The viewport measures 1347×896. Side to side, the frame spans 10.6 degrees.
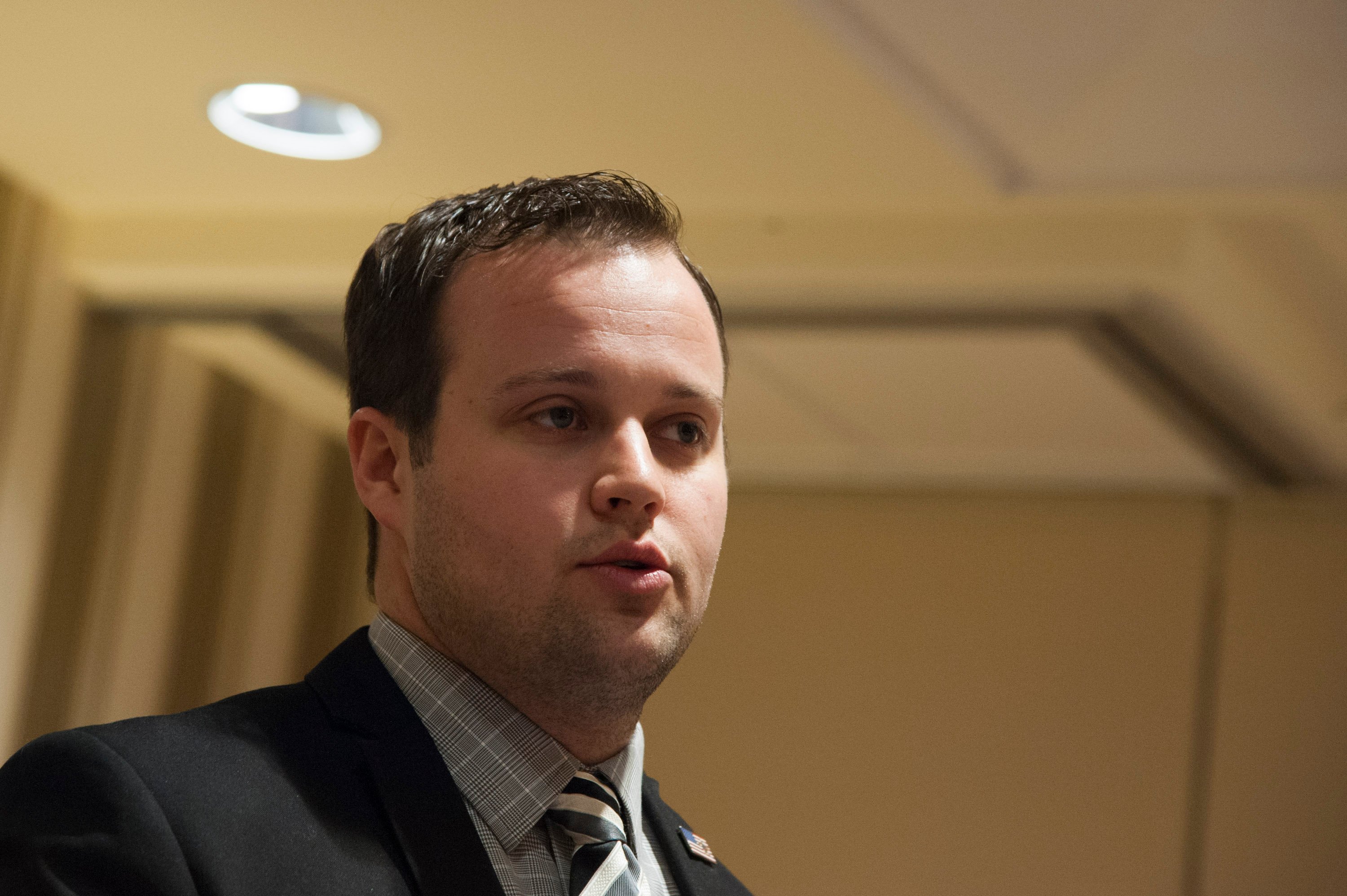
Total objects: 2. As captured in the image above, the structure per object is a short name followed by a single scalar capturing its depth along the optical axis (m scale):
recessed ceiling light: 3.96
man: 2.99
